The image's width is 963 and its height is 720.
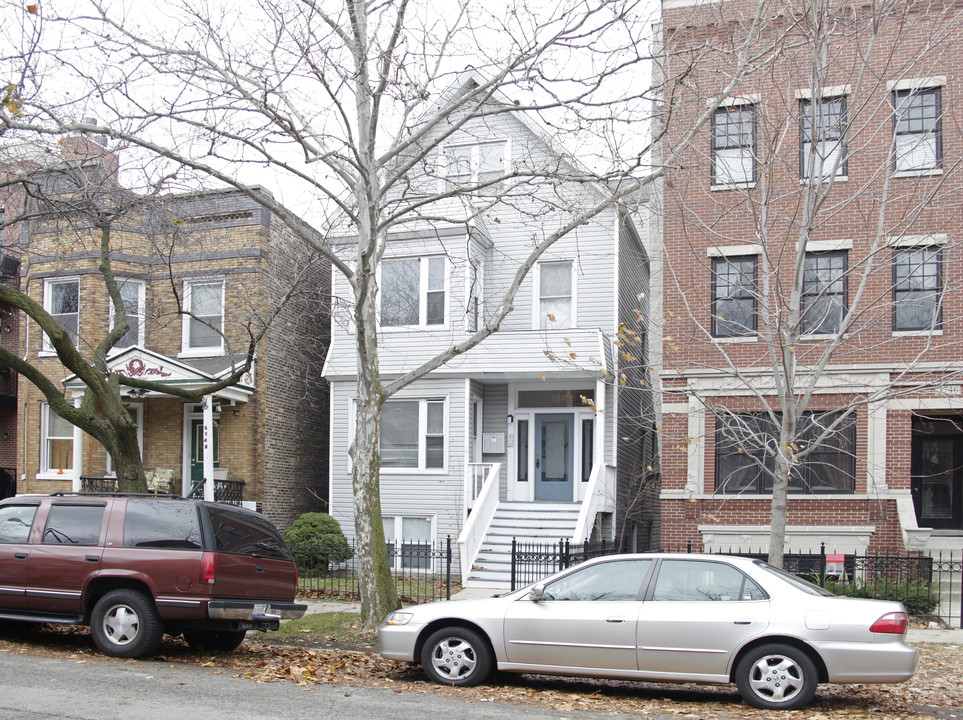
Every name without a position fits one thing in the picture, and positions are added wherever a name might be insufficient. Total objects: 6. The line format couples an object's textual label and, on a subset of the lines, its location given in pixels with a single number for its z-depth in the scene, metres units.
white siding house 20.42
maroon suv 9.49
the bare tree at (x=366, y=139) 11.27
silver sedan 7.99
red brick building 16.83
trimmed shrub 17.66
